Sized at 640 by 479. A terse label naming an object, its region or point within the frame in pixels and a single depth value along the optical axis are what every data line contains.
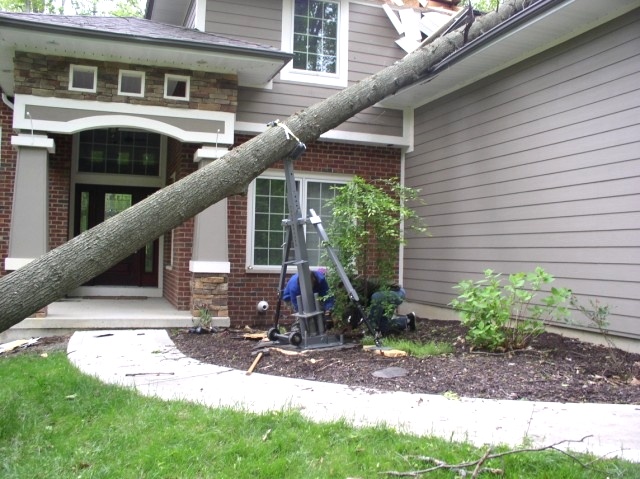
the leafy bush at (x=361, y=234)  7.20
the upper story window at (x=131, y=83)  8.34
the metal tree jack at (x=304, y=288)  6.73
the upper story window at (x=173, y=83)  8.48
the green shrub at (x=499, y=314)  6.08
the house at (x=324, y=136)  6.57
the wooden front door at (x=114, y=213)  11.61
